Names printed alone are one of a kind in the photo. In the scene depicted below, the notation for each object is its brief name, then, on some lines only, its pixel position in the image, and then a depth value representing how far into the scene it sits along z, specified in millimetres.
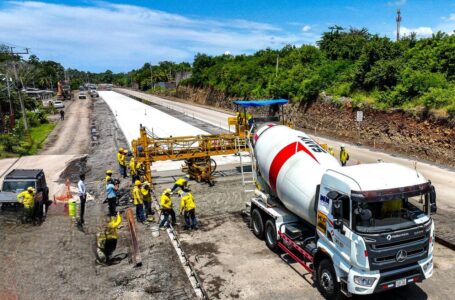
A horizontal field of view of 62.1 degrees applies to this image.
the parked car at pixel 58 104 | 67194
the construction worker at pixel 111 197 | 15695
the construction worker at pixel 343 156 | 20297
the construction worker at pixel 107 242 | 11516
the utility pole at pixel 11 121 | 41034
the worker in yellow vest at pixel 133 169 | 20191
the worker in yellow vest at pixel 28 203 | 15156
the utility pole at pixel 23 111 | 37962
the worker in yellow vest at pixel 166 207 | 13992
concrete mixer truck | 7859
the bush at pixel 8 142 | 30759
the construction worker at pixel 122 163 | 22406
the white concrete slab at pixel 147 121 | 39344
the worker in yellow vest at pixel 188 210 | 13805
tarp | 16609
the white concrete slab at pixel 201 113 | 47144
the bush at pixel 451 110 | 23031
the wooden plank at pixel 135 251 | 11287
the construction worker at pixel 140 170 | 20580
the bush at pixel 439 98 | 24266
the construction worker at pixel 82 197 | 15359
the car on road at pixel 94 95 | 99625
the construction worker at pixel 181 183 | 14616
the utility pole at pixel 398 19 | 54703
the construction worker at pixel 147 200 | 15328
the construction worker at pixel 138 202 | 14820
